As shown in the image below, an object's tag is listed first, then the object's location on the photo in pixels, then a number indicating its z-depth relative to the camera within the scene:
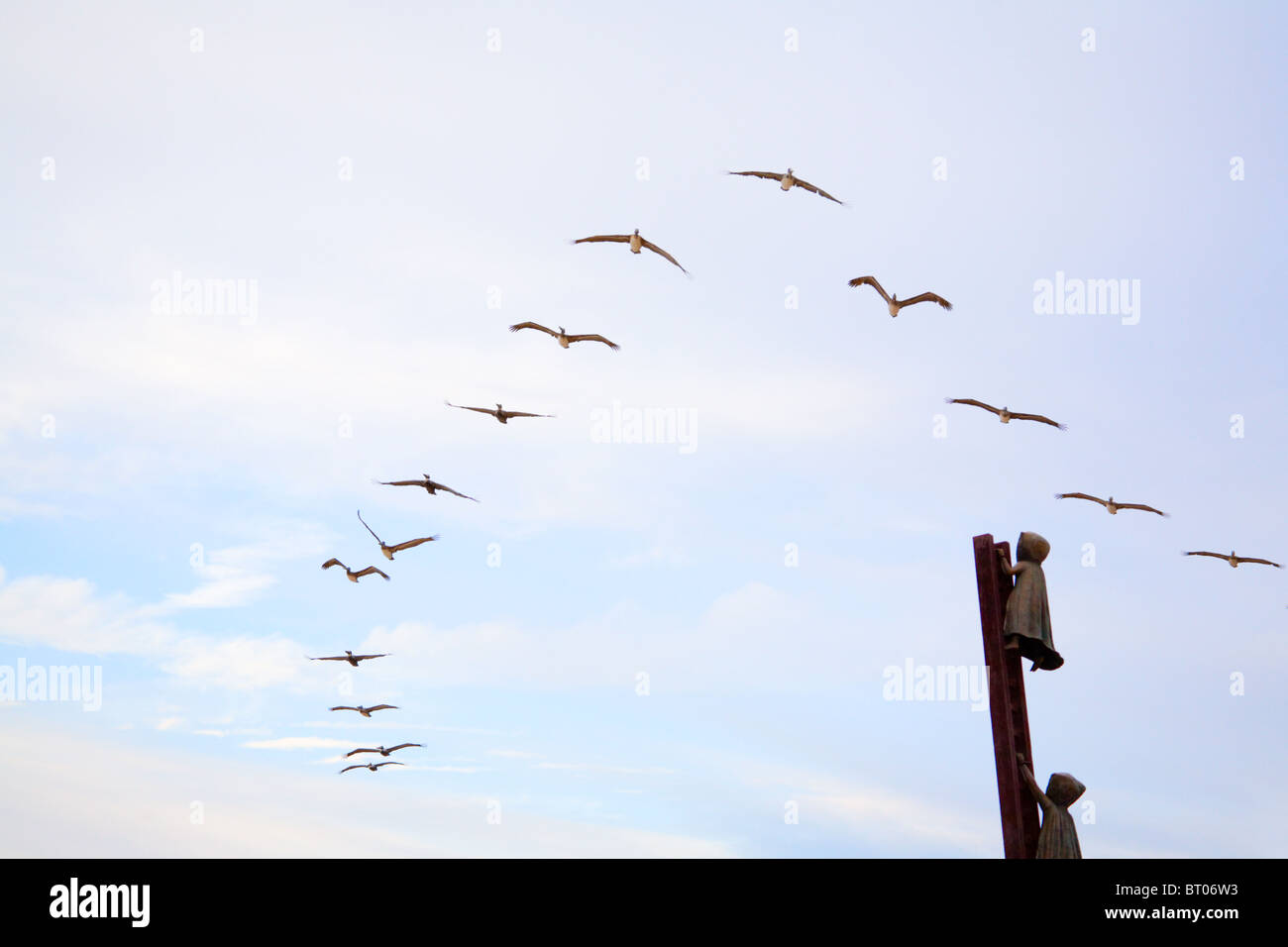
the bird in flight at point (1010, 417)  39.72
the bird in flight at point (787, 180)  36.09
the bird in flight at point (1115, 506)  39.31
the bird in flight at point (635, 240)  34.61
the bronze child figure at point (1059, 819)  21.78
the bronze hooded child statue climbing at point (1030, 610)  23.45
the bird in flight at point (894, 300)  37.28
